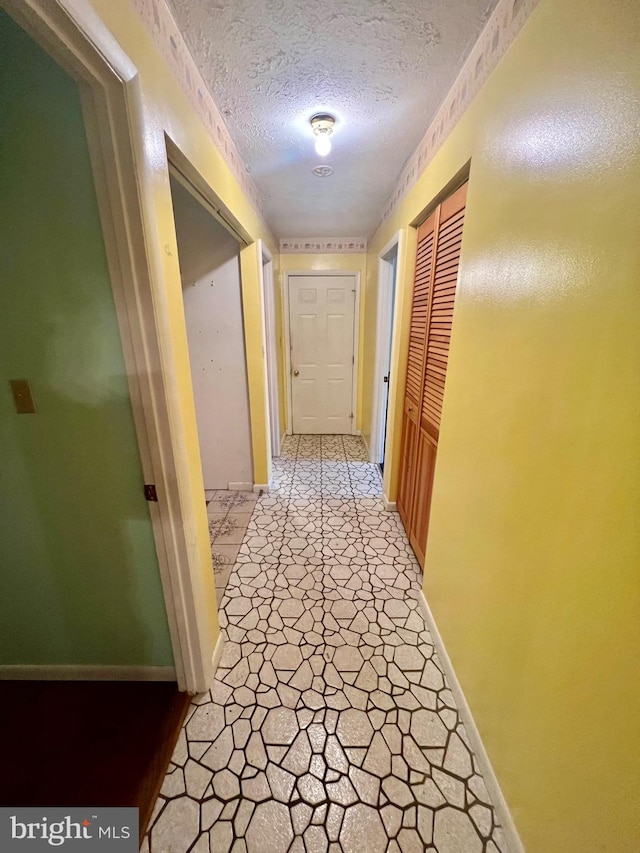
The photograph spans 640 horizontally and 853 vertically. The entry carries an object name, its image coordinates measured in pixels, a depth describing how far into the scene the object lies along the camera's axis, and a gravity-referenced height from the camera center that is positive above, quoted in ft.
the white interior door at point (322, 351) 11.55 -0.58
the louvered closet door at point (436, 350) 4.61 -0.22
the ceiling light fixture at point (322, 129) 4.63 +3.01
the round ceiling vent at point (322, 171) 6.19 +3.17
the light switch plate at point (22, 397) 3.18 -0.61
